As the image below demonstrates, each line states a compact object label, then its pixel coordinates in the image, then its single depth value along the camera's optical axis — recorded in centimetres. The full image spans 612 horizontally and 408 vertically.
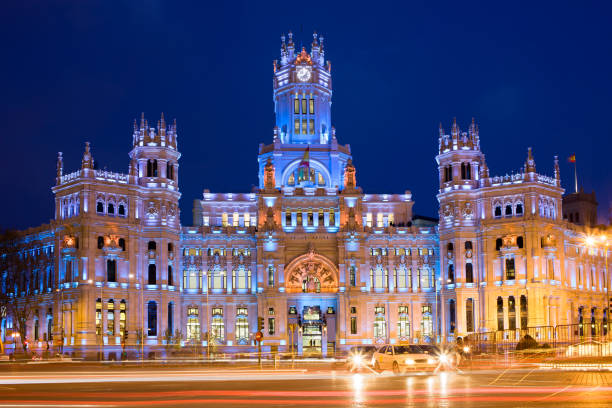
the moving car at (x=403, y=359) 6003
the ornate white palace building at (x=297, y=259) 11669
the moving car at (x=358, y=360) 6291
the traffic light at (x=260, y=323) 7919
